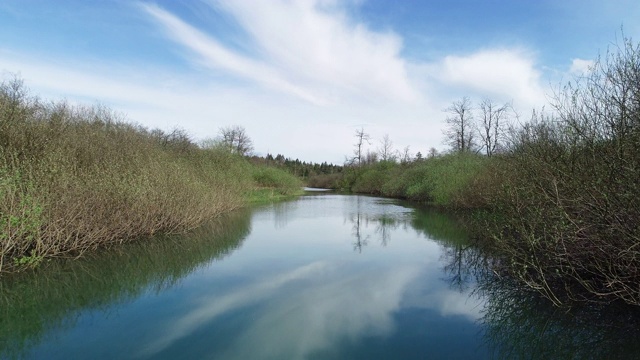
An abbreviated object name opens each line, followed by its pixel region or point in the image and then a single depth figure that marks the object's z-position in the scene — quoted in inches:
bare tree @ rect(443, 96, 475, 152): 1333.7
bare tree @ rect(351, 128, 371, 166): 2151.5
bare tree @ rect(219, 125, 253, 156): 1650.0
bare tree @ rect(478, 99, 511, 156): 1192.4
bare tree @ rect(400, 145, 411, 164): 1712.8
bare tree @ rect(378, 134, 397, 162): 1852.9
